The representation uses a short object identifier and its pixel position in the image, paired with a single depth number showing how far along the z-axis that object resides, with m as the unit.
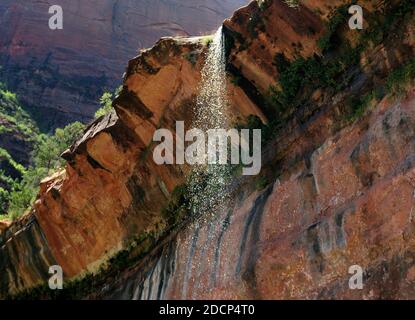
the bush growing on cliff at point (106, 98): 36.25
